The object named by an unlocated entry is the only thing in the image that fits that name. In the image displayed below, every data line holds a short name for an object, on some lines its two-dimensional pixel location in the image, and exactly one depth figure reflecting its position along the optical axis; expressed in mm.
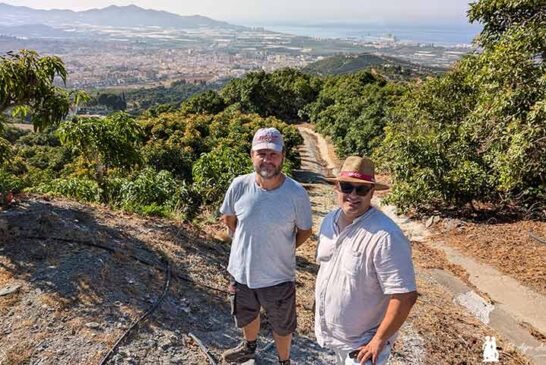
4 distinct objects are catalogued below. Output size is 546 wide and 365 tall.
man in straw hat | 2086
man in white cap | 2760
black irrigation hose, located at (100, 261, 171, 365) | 3037
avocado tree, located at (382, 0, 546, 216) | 6652
